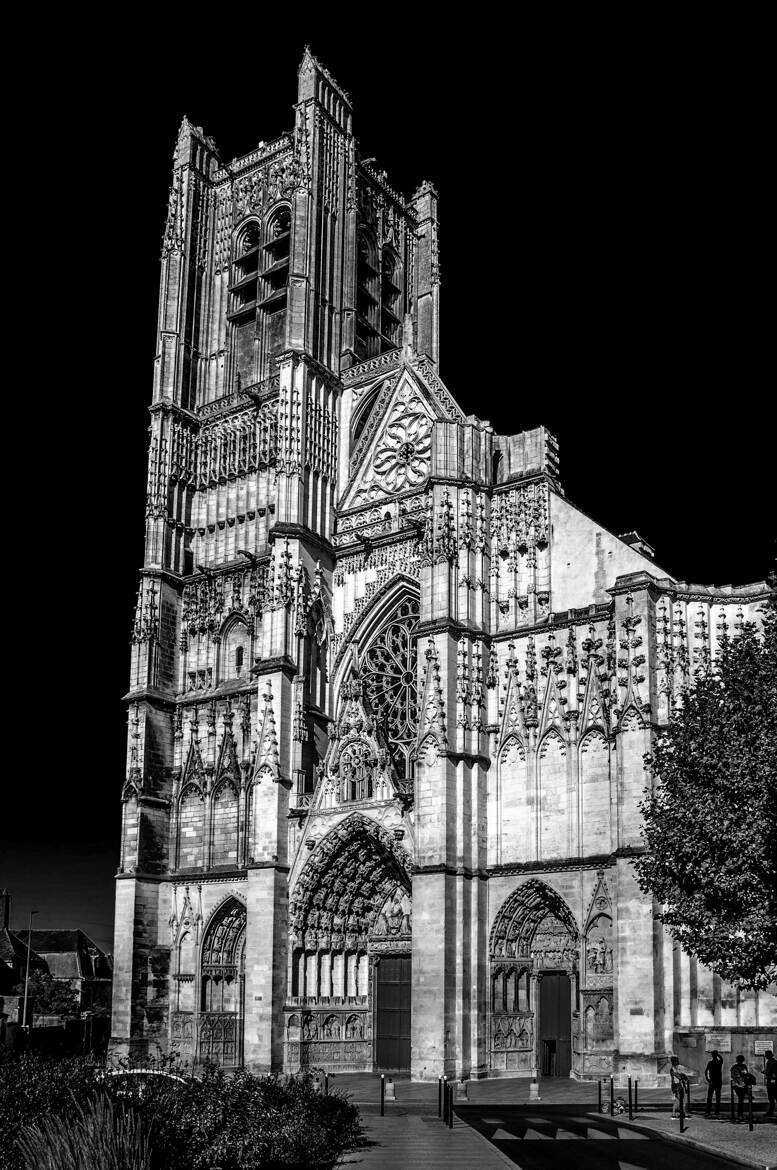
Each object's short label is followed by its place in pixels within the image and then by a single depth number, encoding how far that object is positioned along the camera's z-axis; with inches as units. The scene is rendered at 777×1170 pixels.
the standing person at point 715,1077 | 920.3
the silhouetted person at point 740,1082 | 877.2
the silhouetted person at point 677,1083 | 829.2
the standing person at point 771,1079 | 886.4
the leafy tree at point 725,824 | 829.8
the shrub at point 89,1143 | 468.4
